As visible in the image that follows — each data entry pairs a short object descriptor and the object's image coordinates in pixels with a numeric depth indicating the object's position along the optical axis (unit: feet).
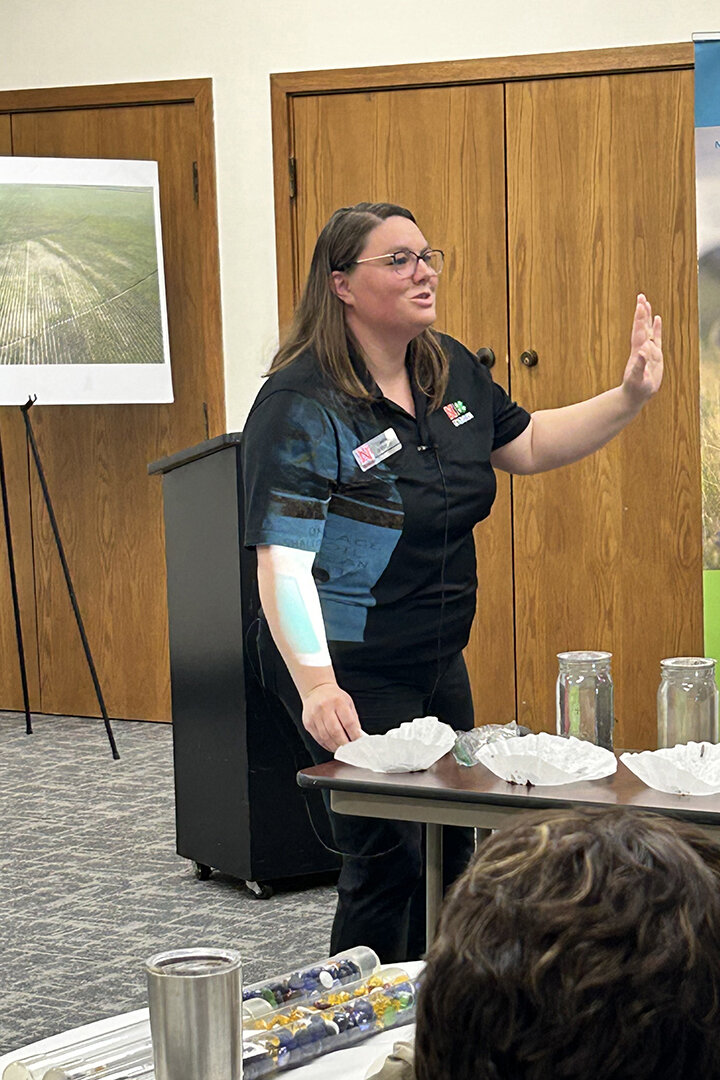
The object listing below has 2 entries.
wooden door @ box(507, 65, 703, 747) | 15.78
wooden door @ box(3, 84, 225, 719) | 17.48
